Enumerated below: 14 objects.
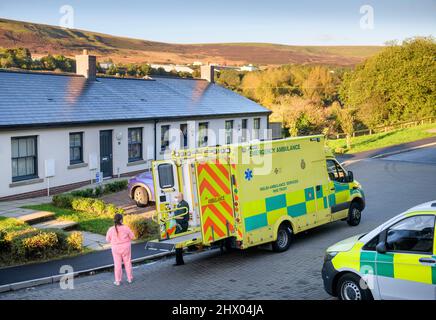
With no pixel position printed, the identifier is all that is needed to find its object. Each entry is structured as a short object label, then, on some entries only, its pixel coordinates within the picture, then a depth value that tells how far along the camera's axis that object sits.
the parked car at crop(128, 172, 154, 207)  19.81
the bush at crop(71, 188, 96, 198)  20.21
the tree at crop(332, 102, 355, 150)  42.41
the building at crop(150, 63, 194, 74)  62.64
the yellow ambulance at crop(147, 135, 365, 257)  12.68
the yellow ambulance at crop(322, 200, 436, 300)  8.21
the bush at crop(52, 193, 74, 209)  18.95
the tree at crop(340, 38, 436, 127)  62.94
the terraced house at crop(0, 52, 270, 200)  20.97
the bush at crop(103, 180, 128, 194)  21.86
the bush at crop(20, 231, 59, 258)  13.13
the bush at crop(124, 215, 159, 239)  15.64
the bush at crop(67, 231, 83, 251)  13.94
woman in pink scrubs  11.28
